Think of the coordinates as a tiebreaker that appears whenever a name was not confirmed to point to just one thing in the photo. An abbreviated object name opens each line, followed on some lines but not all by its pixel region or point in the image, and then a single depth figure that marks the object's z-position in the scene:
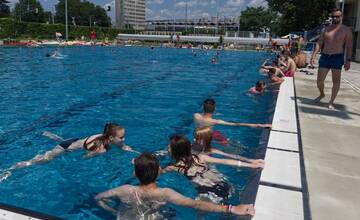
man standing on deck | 6.57
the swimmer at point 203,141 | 5.01
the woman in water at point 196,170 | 3.98
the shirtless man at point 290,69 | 12.71
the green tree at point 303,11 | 37.50
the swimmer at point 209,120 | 6.20
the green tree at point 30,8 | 98.44
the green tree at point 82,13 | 124.81
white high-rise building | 154.00
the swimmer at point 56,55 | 26.61
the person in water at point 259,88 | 11.00
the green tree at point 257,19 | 105.44
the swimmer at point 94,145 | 5.59
